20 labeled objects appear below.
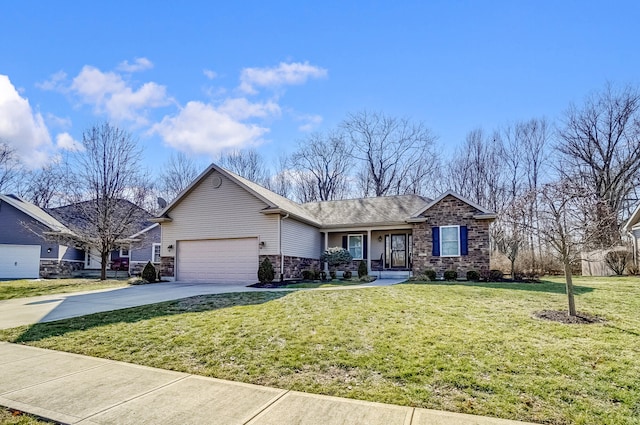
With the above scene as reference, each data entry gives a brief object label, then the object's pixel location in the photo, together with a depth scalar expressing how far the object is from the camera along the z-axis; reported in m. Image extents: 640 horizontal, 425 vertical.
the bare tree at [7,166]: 31.16
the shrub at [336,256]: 18.88
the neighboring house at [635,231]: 19.00
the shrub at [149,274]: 17.59
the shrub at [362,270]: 18.16
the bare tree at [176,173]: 38.12
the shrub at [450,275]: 16.61
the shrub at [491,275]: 16.19
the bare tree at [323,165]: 35.53
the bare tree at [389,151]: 33.47
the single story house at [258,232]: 17.16
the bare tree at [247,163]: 37.75
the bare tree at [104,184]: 20.03
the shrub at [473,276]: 16.31
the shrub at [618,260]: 19.03
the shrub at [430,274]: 16.60
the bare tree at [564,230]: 7.90
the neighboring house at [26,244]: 24.00
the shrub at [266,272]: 16.08
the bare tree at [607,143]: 25.41
